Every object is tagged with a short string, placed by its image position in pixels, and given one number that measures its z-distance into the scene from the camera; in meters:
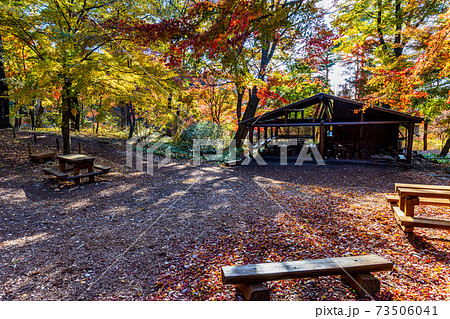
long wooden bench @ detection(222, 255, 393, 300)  2.33
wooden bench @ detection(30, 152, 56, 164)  9.36
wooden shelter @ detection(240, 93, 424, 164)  13.45
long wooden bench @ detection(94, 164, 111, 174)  8.34
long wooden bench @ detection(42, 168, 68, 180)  7.21
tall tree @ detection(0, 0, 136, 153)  7.75
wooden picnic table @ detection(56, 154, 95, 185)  7.48
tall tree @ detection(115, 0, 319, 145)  5.20
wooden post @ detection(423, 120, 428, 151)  22.60
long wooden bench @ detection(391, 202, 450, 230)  3.57
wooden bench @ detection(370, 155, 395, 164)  11.90
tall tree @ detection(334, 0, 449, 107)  10.86
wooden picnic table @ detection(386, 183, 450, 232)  3.61
